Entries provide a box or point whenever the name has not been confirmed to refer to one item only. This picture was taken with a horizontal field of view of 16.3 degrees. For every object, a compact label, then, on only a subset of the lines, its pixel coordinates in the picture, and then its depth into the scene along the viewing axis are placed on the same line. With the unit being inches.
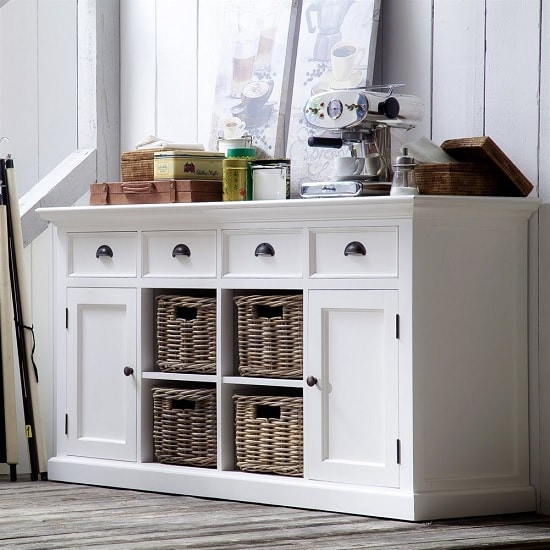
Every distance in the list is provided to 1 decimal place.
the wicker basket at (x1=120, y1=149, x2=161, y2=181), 250.2
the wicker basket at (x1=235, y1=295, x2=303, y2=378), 222.8
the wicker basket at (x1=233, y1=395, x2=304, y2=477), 222.4
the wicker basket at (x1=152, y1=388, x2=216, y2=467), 234.1
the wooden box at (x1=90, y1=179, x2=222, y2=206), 239.7
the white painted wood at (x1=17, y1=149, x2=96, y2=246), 280.6
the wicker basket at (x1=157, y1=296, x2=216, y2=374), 234.3
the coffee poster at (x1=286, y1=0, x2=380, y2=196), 238.8
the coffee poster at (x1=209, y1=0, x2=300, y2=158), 251.2
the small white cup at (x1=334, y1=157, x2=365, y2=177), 220.3
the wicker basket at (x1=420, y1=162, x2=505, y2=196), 212.9
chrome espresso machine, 216.3
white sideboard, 208.4
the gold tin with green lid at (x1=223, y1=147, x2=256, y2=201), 235.4
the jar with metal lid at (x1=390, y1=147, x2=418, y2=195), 208.8
